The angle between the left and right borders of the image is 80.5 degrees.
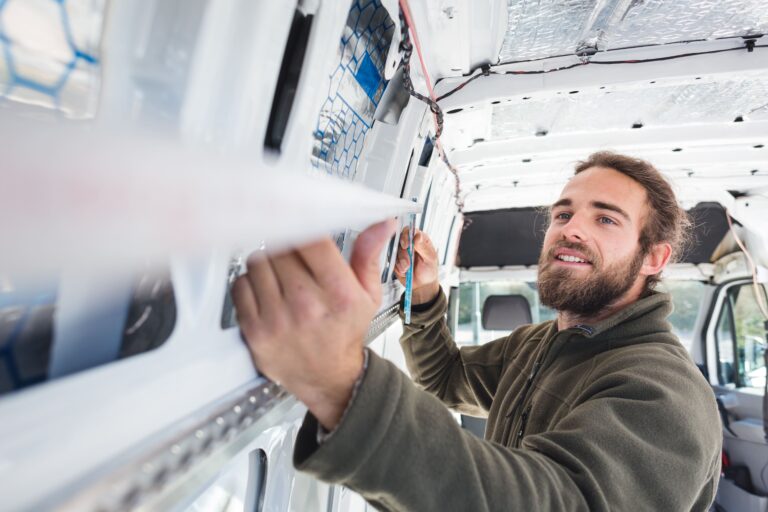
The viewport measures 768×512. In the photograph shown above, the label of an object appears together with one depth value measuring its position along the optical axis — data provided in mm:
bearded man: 597
